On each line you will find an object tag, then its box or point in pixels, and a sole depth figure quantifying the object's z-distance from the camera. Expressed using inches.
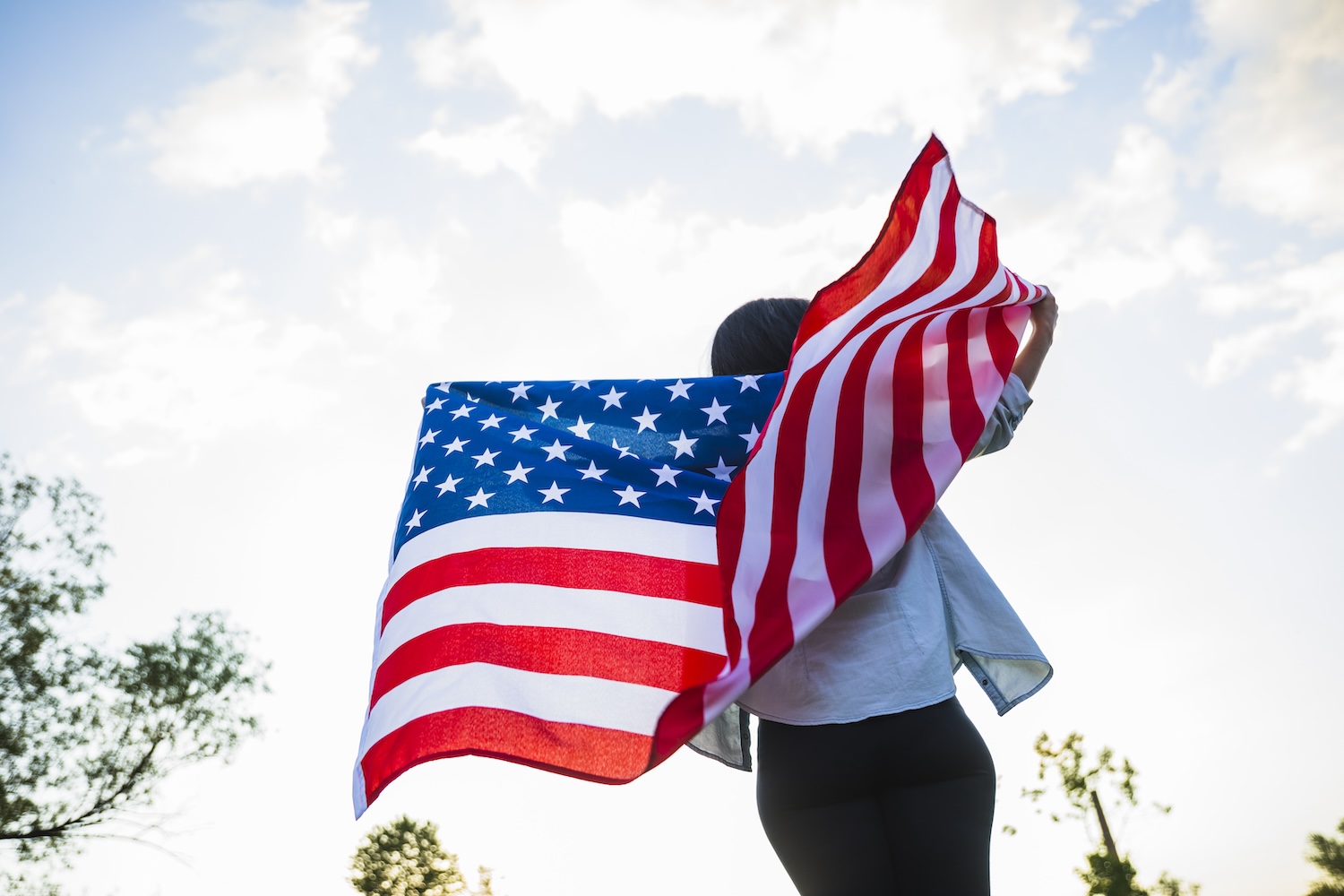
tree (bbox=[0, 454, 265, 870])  655.8
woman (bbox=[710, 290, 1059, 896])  78.1
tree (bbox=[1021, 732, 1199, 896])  814.5
